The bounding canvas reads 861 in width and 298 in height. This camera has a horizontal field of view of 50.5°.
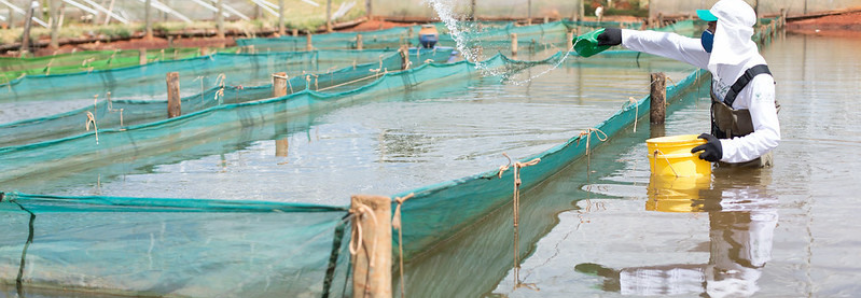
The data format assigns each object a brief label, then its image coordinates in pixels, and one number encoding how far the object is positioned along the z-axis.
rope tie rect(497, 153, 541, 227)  7.81
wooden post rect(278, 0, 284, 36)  36.11
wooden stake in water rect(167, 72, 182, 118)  14.70
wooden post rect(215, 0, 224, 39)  33.94
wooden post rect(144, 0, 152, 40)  33.09
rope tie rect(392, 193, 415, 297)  5.46
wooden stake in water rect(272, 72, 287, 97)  15.96
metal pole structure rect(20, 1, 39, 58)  27.73
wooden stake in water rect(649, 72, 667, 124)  14.11
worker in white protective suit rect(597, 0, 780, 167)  8.17
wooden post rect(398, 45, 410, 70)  22.06
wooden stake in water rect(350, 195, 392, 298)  4.98
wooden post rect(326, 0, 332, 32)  39.86
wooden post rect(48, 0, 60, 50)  28.30
